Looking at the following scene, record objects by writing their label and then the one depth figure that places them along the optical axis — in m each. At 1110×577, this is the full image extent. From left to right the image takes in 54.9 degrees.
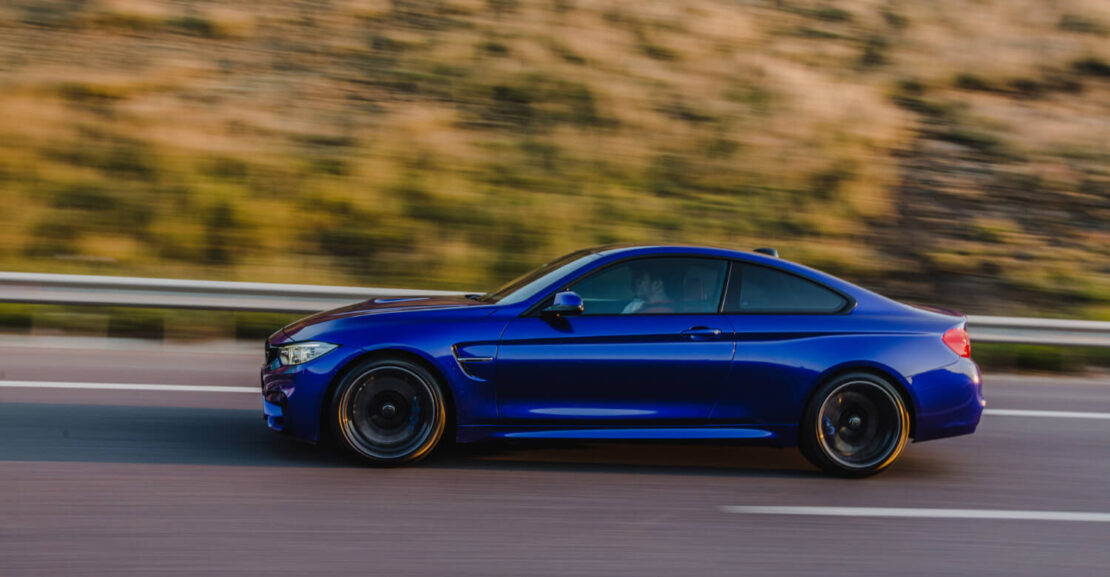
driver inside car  5.92
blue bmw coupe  5.71
